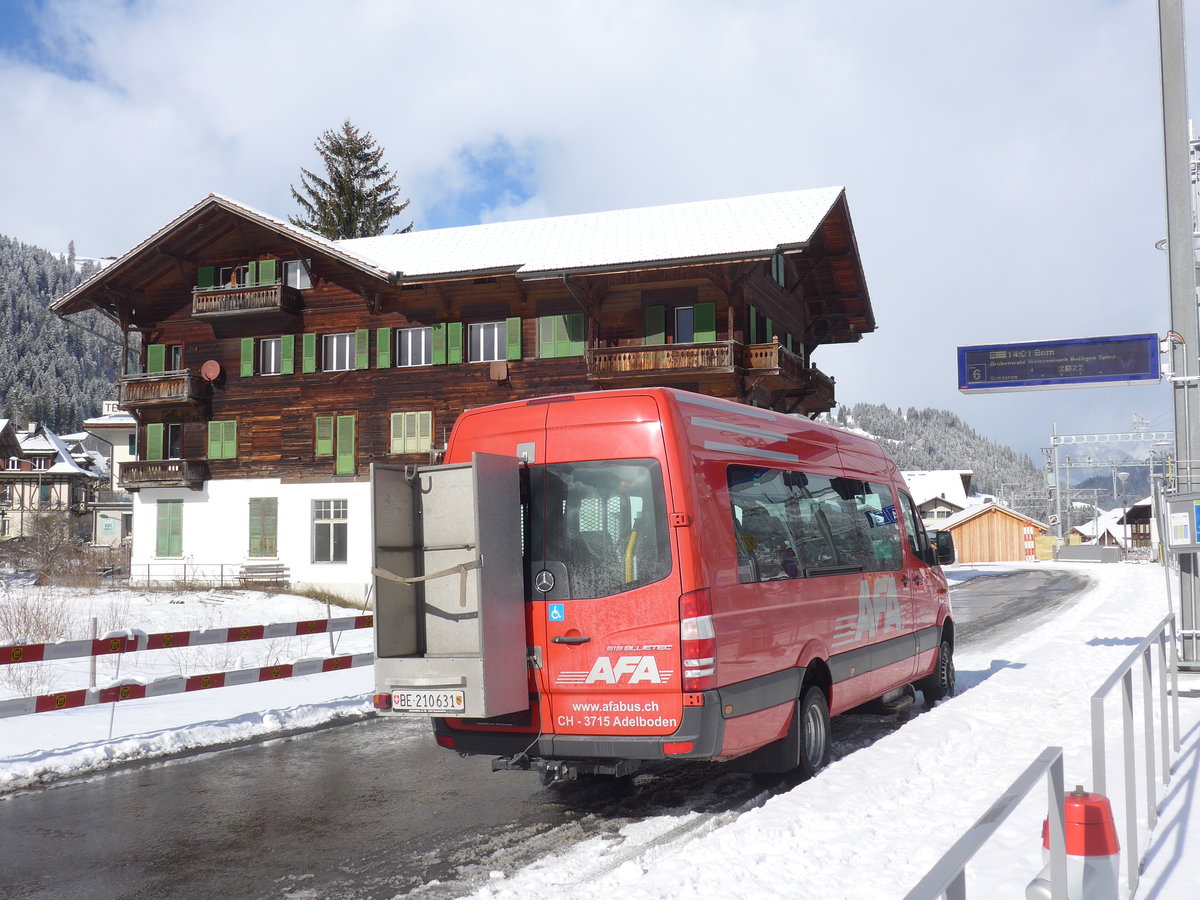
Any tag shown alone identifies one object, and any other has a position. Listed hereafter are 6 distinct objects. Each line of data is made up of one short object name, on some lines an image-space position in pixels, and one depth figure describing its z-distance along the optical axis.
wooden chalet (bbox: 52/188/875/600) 31.52
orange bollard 3.51
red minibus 6.40
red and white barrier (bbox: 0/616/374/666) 8.96
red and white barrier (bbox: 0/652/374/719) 8.95
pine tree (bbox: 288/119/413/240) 56.09
